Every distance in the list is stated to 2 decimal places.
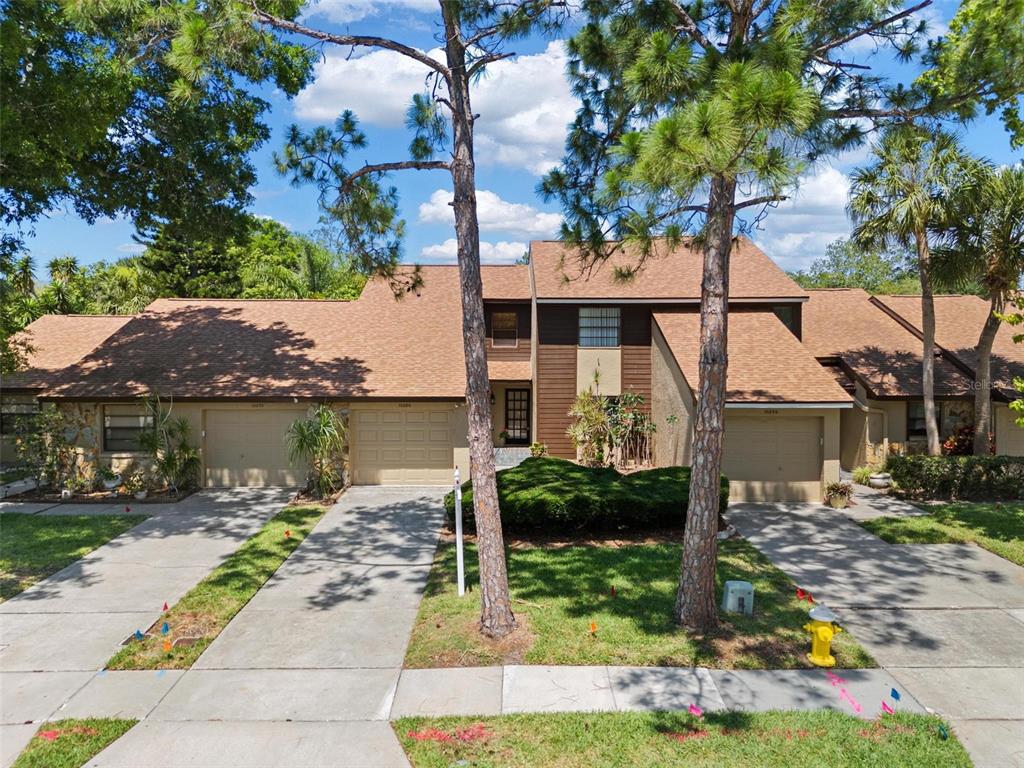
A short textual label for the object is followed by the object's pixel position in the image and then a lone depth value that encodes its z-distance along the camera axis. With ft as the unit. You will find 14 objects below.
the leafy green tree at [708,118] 19.16
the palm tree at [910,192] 46.03
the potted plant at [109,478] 50.23
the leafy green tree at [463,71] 24.99
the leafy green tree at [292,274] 117.08
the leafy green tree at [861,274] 173.99
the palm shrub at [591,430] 57.98
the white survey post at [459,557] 29.22
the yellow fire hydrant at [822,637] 22.70
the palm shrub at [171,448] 49.78
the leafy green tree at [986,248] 45.85
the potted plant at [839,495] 46.80
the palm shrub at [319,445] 49.24
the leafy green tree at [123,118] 28.19
